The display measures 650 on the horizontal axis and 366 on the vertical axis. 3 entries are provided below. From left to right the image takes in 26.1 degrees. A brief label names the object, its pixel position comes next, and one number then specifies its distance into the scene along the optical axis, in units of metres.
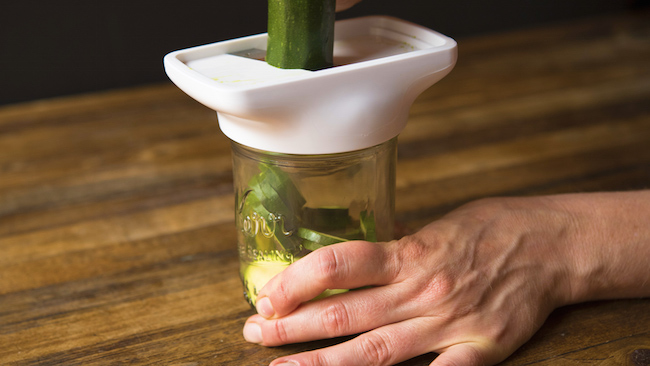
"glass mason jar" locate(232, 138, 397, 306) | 0.69
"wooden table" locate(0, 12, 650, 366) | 0.72
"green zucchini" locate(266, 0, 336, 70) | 0.69
